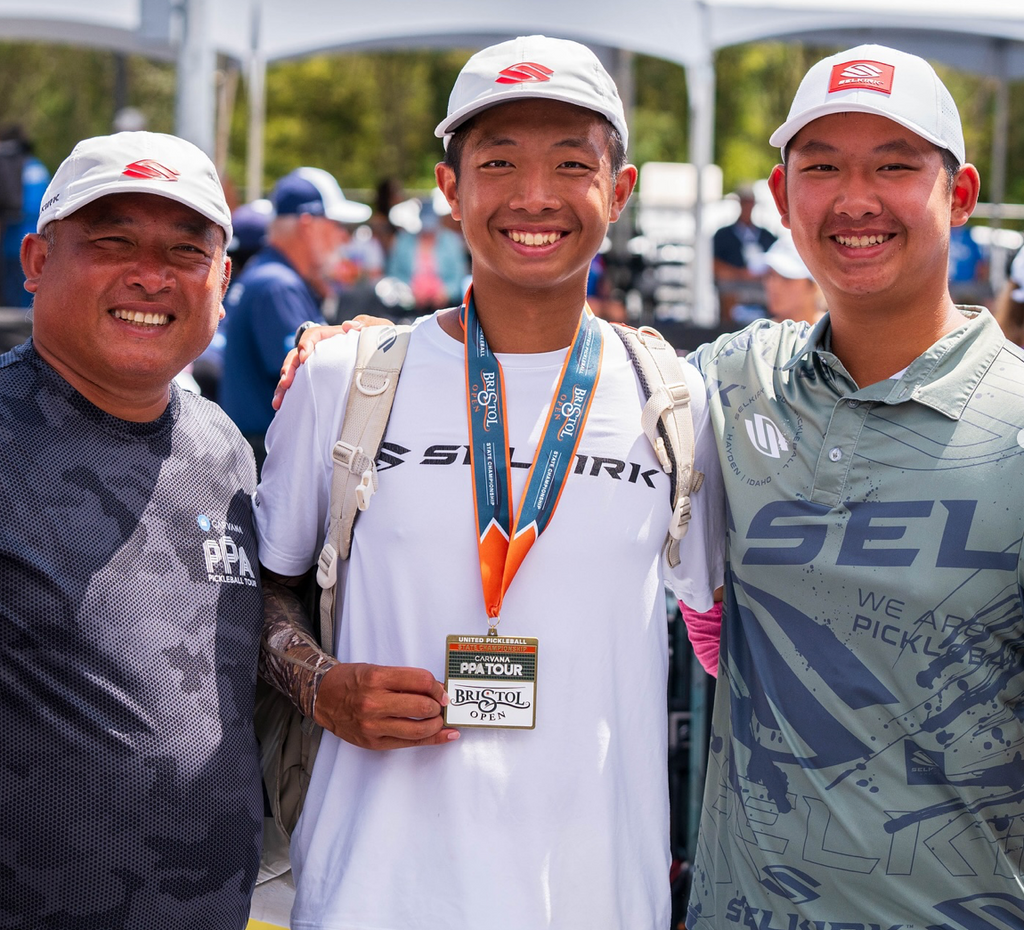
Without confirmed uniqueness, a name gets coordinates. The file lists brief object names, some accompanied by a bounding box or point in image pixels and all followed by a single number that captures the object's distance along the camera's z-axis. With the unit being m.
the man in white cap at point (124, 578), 2.12
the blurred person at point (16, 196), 12.55
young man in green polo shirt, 2.21
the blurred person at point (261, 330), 6.26
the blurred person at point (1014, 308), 5.16
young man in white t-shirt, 2.30
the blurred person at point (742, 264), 11.90
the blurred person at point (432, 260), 13.26
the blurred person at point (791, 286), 7.37
